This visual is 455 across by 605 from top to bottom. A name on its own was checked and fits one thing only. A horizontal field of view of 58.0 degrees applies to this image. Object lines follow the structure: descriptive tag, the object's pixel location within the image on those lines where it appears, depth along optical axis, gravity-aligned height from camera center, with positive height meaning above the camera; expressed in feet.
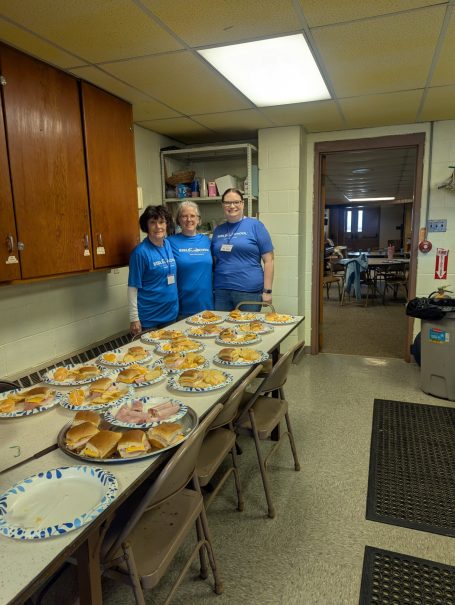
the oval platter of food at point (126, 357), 6.60 -2.04
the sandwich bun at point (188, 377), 5.68 -2.03
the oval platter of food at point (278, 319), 9.10 -2.01
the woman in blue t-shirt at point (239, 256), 11.25 -0.71
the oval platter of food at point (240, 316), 9.40 -1.99
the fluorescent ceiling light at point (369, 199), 44.23 +3.10
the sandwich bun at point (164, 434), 4.17 -2.09
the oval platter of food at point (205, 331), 8.24 -2.04
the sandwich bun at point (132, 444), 4.01 -2.08
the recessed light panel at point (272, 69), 7.63 +3.33
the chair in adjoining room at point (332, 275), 27.12 -3.36
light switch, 13.57 +0.03
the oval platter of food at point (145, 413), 4.59 -2.08
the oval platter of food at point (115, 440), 3.99 -2.09
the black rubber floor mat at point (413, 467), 6.81 -4.69
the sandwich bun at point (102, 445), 3.98 -2.06
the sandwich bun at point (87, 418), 4.55 -2.04
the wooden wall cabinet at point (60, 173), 7.12 +1.22
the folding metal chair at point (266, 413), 6.84 -3.33
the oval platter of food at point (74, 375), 5.83 -2.04
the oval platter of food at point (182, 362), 6.33 -2.04
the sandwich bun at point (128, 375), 5.80 -2.01
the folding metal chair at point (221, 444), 5.55 -3.22
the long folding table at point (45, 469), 2.69 -2.17
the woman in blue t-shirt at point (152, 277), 9.45 -1.05
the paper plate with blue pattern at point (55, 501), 3.05 -2.17
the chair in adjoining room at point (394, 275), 28.01 -3.38
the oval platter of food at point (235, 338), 7.61 -2.03
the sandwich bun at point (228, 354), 6.63 -2.01
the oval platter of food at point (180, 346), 7.21 -2.04
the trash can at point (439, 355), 10.89 -3.48
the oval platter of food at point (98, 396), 5.04 -2.06
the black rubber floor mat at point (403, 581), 5.21 -4.67
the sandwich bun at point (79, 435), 4.15 -2.05
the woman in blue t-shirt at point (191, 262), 10.52 -0.79
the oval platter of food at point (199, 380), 5.57 -2.08
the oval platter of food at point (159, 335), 8.02 -2.04
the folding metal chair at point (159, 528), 3.95 -3.32
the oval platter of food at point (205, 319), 9.31 -2.00
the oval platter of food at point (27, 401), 4.90 -2.05
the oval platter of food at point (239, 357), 6.50 -2.04
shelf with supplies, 13.82 +2.15
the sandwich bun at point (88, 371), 6.00 -2.02
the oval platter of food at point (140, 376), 5.78 -2.05
